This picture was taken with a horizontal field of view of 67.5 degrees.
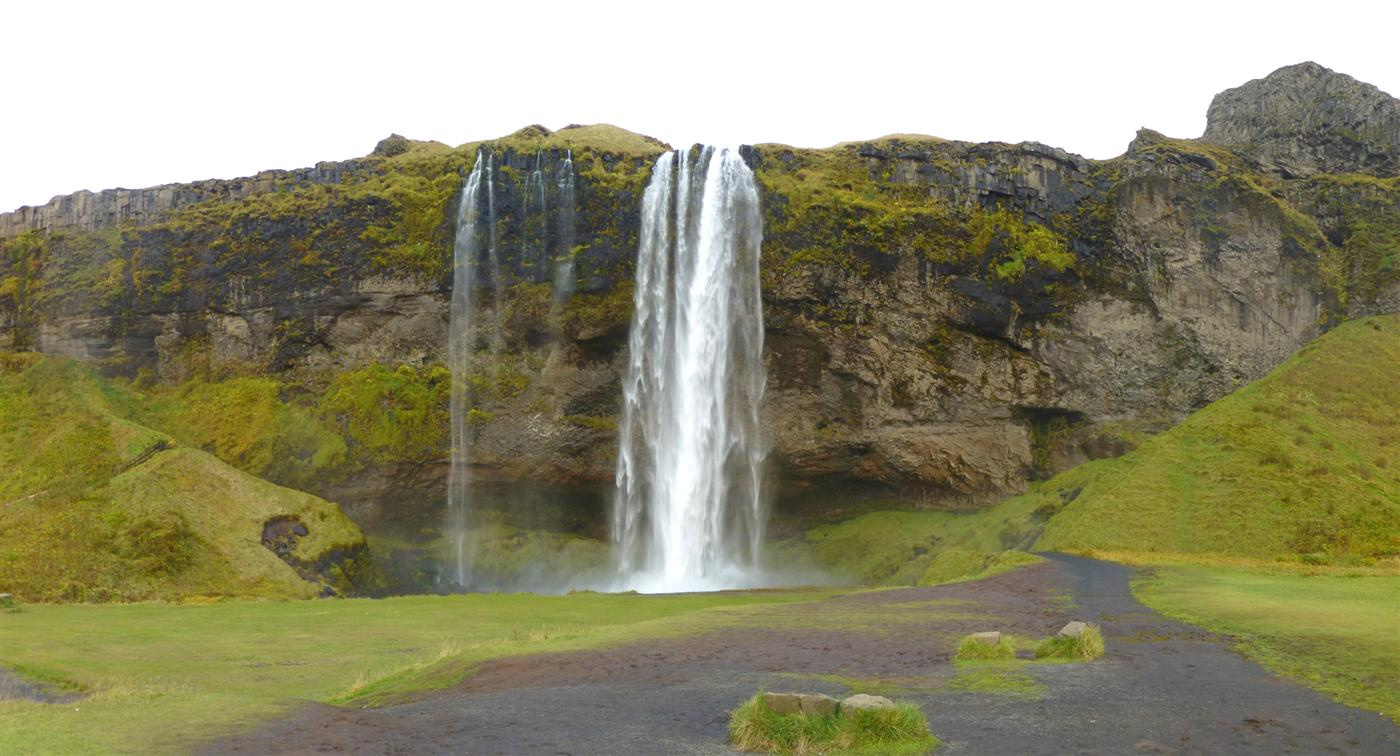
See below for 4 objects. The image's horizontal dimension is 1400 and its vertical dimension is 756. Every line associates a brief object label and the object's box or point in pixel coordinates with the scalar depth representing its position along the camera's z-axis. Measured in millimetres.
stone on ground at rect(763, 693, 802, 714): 13656
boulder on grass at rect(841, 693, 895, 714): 13305
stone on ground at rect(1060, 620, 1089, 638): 20453
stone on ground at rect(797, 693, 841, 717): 13531
